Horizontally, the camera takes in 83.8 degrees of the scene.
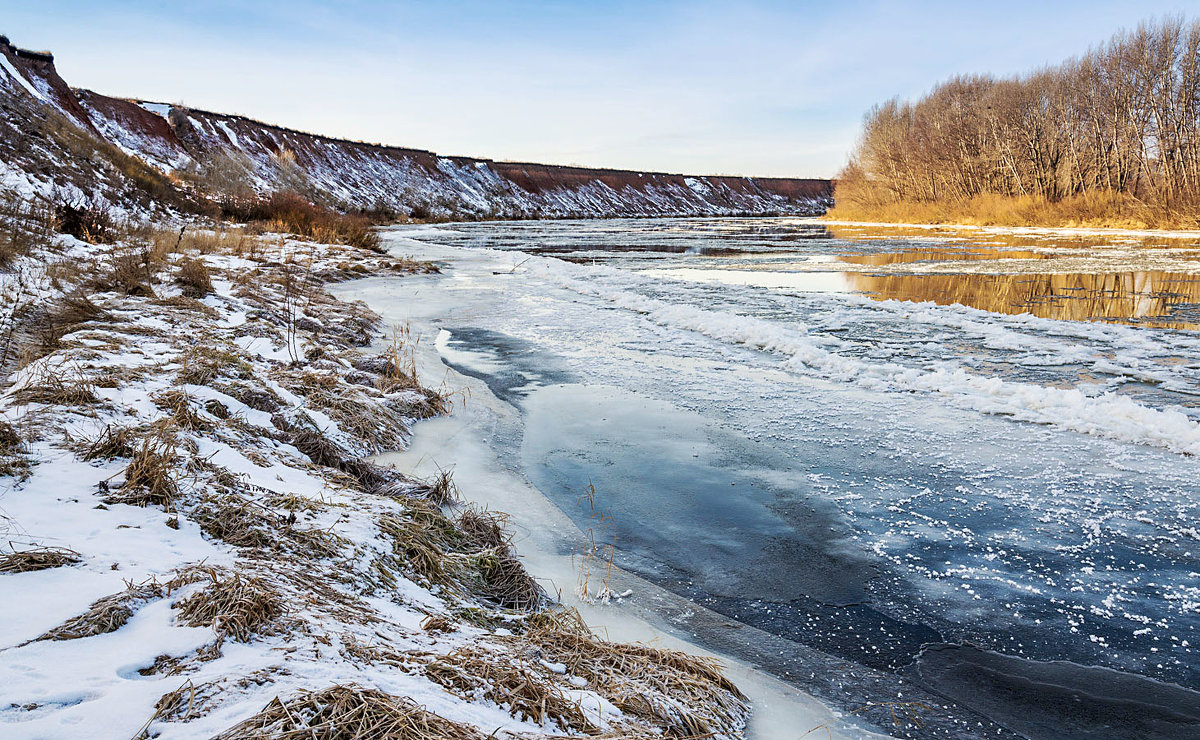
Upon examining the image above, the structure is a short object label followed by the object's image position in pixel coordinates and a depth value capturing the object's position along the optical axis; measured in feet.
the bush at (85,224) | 34.27
